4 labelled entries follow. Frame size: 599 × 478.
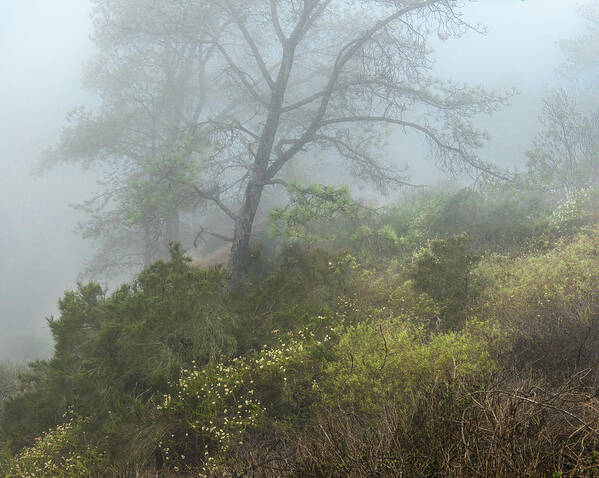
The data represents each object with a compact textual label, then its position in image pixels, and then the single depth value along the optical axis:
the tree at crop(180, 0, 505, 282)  9.65
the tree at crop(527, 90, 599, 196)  12.49
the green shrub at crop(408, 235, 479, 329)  6.41
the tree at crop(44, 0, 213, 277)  14.65
